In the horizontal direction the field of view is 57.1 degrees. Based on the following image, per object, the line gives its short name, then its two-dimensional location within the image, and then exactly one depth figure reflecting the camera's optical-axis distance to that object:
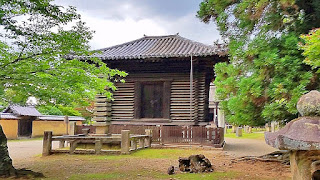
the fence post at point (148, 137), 15.21
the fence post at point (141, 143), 14.47
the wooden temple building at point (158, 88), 16.05
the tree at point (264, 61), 8.00
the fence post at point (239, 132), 30.39
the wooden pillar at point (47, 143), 12.45
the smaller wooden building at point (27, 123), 28.28
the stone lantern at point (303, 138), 3.61
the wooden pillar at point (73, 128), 16.53
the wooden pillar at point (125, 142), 12.34
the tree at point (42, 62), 6.24
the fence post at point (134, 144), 13.23
